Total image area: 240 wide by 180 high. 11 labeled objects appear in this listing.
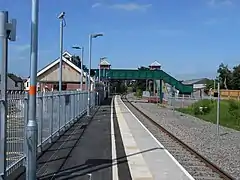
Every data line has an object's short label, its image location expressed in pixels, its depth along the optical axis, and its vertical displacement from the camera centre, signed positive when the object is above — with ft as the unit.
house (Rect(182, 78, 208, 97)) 575.95 +20.25
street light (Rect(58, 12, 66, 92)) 81.49 +9.67
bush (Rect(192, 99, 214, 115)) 159.33 -3.26
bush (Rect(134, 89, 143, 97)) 440.21 +4.64
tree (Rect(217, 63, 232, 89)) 402.62 +20.15
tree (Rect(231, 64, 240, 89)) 397.02 +17.96
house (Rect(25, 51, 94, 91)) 235.81 +12.27
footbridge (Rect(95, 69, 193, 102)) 261.24 +13.32
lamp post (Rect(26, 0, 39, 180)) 27.68 -0.61
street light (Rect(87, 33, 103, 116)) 131.05 +18.06
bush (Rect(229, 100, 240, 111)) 121.50 -2.05
